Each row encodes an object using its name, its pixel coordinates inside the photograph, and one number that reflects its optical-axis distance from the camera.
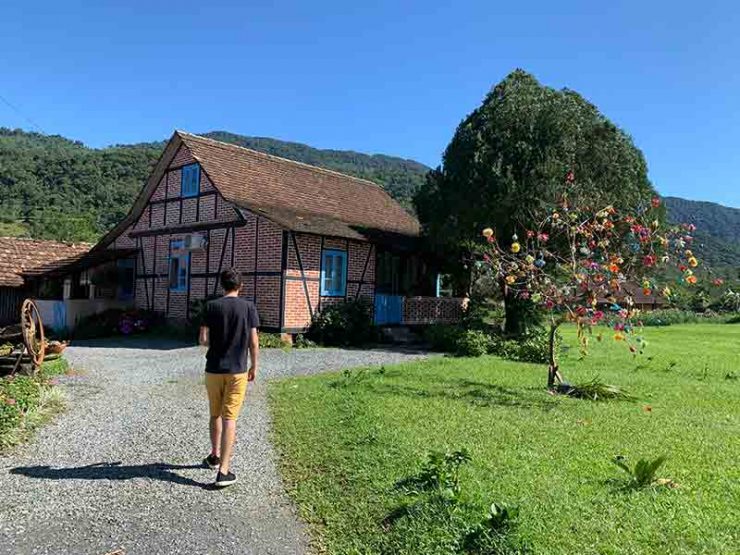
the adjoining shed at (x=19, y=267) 21.72
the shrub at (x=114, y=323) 18.78
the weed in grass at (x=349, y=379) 9.89
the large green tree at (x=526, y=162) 15.65
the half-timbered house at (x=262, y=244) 16.70
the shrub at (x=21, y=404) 6.18
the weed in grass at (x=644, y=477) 4.76
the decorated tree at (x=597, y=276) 8.59
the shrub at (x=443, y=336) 16.06
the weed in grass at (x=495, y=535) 3.57
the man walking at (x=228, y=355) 5.14
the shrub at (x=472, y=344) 14.96
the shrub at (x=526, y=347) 14.27
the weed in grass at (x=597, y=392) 9.05
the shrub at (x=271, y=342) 15.70
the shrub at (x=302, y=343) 16.12
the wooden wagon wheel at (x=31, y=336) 9.04
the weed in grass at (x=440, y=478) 4.48
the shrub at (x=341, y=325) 16.72
